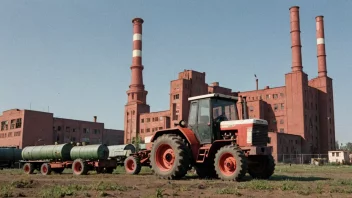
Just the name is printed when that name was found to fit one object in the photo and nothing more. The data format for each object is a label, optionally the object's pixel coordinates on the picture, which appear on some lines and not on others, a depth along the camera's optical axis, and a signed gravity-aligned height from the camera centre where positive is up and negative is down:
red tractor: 12.31 -0.05
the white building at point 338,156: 64.75 -2.26
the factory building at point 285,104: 72.88 +8.85
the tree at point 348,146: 186.88 -1.24
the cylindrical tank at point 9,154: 35.41 -1.09
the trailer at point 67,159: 19.84 -0.97
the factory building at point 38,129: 72.44 +3.10
